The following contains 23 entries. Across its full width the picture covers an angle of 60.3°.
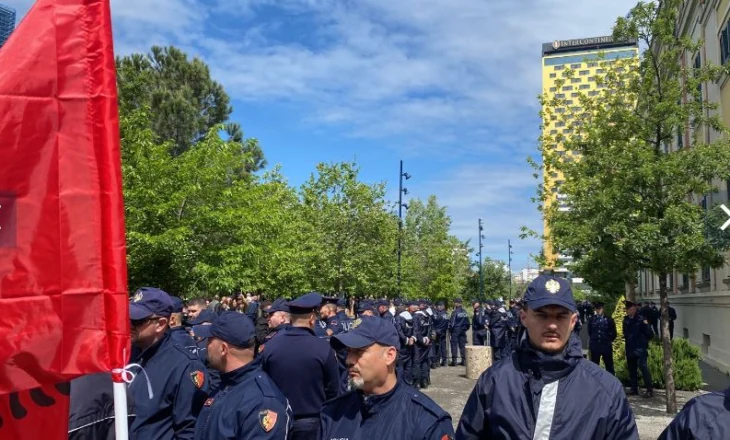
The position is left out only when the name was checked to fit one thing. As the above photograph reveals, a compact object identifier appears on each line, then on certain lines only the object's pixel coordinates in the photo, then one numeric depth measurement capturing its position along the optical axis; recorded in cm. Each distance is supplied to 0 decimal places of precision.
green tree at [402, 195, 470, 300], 4200
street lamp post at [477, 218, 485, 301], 5006
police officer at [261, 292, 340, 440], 601
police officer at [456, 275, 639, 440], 302
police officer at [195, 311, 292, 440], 362
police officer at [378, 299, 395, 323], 1531
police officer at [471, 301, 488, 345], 1975
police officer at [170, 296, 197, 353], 660
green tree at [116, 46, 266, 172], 3123
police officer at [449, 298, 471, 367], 1927
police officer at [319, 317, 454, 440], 328
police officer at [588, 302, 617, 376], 1385
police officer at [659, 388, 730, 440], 246
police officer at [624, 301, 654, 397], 1277
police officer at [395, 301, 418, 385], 1356
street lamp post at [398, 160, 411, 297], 3148
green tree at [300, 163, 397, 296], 2783
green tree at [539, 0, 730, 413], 1080
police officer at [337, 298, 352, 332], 1161
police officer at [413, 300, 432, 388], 1454
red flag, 250
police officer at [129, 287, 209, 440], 417
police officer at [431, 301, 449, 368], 1817
